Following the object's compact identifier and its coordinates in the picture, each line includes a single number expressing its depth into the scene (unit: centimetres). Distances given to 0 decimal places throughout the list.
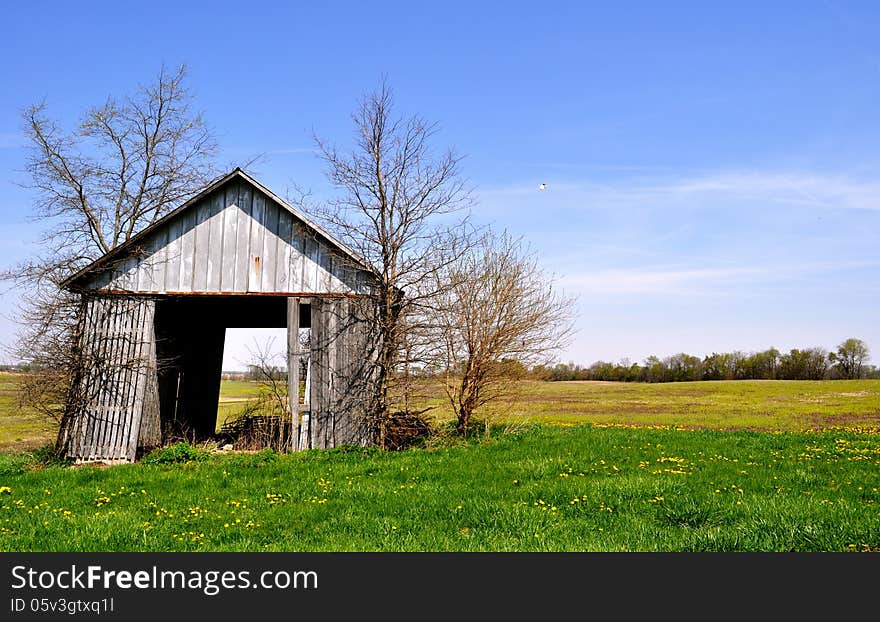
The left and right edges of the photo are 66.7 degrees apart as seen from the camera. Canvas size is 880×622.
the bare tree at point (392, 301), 1572
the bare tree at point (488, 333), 1669
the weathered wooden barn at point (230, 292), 1545
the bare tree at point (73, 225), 1540
